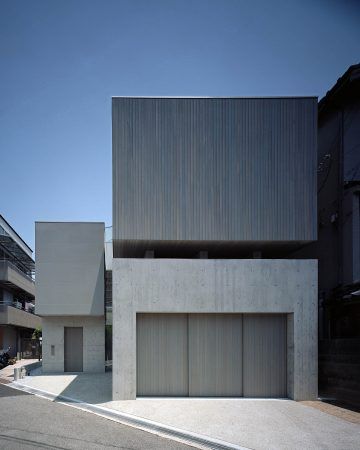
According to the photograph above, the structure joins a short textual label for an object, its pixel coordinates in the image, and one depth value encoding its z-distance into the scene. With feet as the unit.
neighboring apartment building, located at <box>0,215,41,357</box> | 110.22
